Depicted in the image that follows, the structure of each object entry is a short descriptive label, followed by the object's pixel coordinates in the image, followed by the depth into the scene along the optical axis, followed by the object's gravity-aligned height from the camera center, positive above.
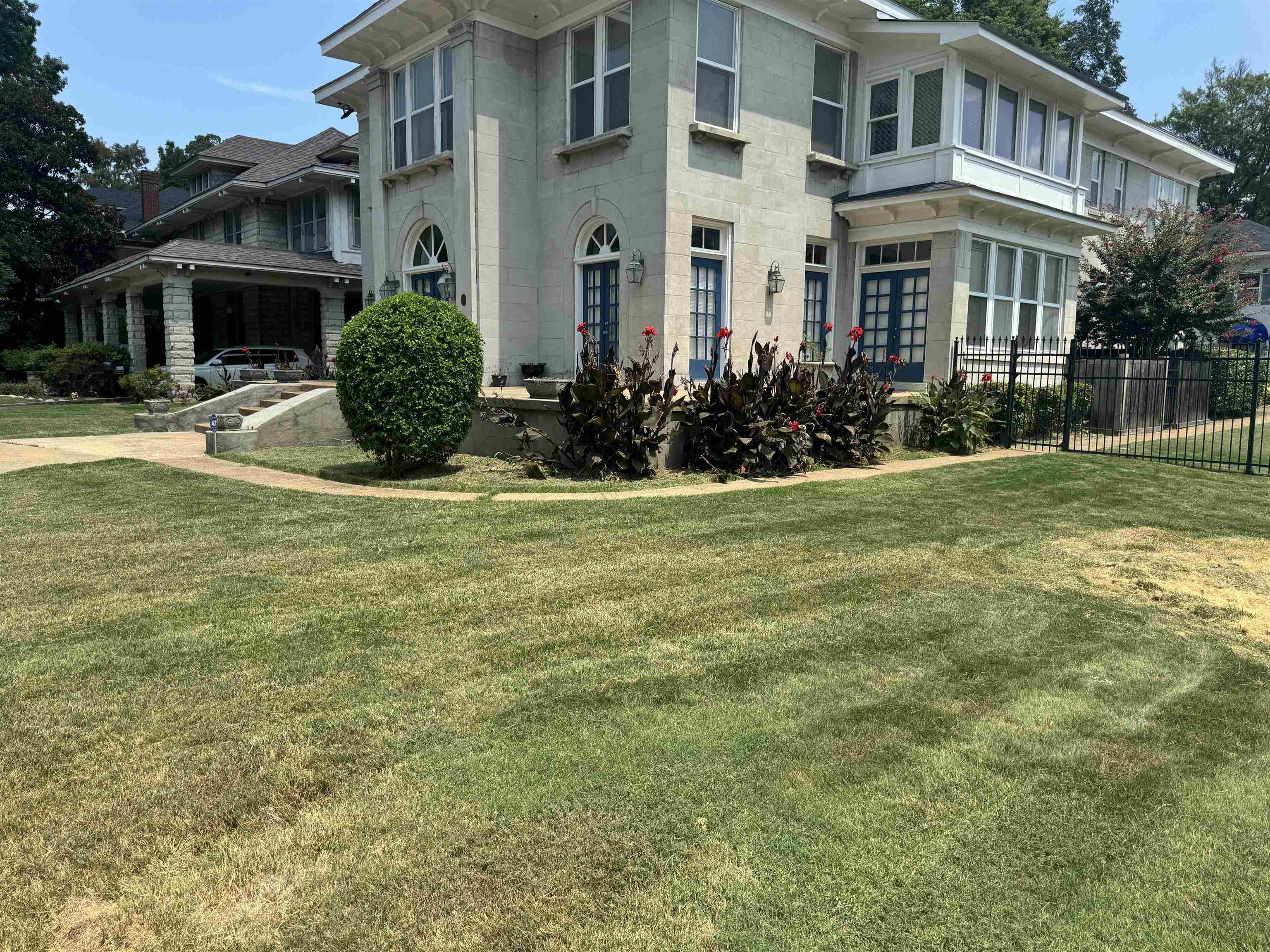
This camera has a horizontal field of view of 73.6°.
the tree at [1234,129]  45.19 +13.67
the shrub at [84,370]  25.33 -0.07
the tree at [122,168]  63.88 +15.11
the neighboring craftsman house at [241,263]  22.16 +2.84
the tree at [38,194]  32.53 +6.73
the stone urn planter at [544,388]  10.98 -0.18
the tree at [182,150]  59.00 +15.44
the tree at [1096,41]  43.59 +17.39
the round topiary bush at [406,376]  9.59 -0.05
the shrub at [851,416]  11.70 -0.53
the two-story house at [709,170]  13.25 +3.55
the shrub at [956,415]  13.36 -0.57
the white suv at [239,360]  23.83 +0.29
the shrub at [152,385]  21.23 -0.42
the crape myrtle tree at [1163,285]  18.27 +2.15
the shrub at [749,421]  10.61 -0.56
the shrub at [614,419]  9.96 -0.52
